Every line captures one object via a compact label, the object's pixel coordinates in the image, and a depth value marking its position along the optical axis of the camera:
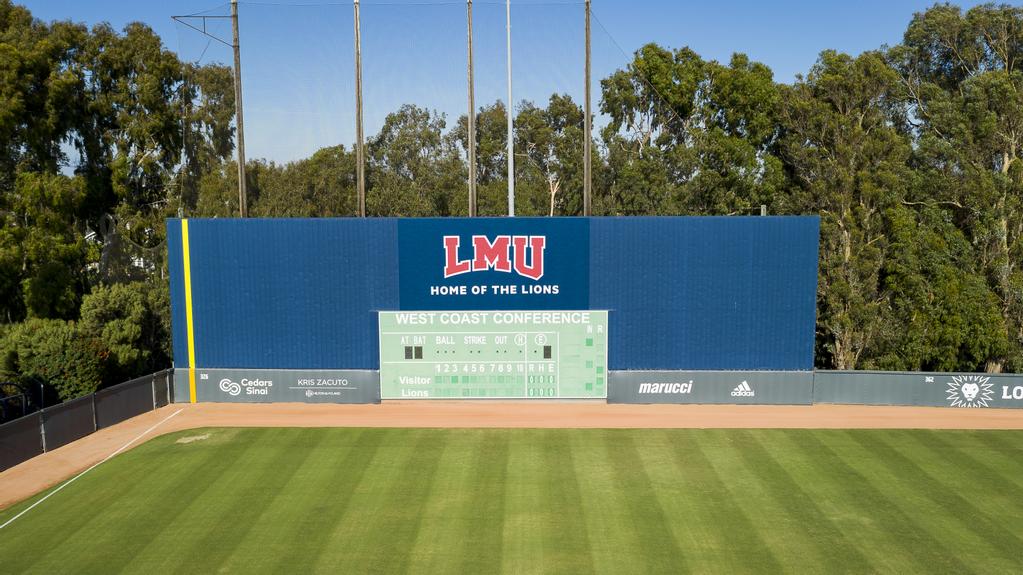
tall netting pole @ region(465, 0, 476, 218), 29.94
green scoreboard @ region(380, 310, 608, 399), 28.78
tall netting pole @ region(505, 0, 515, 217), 29.66
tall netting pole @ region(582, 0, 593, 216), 30.37
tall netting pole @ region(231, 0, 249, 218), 30.81
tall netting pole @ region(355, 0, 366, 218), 30.41
